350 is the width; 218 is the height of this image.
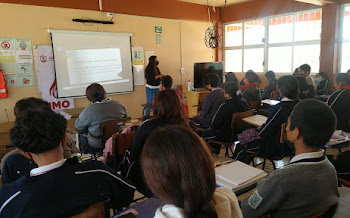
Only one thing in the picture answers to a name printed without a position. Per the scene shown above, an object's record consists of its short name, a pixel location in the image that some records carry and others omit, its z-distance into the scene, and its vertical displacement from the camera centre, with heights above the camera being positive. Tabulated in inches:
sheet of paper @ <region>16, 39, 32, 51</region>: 177.3 +19.9
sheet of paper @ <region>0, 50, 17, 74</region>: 173.2 +8.3
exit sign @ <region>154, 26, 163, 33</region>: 244.0 +38.1
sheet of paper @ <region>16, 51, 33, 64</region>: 178.3 +11.6
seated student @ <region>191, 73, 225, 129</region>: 136.8 -20.2
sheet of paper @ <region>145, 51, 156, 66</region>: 240.2 +14.6
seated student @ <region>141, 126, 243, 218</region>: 28.2 -11.7
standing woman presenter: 223.9 -6.4
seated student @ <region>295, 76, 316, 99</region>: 183.6 -17.5
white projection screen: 195.6 +8.5
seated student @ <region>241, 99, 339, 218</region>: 42.9 -19.5
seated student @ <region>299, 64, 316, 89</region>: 205.0 -4.2
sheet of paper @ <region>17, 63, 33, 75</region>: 180.0 +3.7
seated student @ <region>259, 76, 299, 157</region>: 99.6 -19.6
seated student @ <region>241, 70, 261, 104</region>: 174.8 -15.7
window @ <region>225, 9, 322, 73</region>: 233.1 +22.9
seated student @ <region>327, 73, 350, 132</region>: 130.5 -20.8
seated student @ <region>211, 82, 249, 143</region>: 122.6 -20.9
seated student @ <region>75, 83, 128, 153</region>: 116.6 -19.3
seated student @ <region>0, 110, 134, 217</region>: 39.5 -17.2
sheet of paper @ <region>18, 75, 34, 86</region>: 182.1 -4.4
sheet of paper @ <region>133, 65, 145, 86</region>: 235.4 -4.3
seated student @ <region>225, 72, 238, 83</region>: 227.9 -8.7
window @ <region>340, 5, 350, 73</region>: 209.6 +18.0
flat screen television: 262.4 -2.2
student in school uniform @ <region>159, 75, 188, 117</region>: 165.3 -7.6
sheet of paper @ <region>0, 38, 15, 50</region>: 171.6 +20.2
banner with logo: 185.8 -0.6
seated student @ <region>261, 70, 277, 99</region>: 201.3 -15.6
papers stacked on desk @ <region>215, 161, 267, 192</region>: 53.1 -23.5
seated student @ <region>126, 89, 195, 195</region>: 78.0 -14.8
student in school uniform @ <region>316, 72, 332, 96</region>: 208.5 -16.7
